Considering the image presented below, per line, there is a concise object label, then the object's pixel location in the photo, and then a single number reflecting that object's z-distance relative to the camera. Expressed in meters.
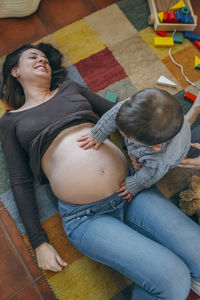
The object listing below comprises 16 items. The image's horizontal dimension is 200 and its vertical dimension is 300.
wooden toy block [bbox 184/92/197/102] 1.61
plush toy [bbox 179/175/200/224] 1.28
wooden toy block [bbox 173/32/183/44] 1.75
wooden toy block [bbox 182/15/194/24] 1.73
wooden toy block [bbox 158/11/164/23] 1.75
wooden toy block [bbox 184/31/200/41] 1.76
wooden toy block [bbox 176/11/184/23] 1.73
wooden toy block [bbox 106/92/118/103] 1.63
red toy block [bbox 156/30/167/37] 1.78
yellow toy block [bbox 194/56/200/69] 1.70
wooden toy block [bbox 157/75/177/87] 1.65
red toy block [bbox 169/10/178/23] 1.72
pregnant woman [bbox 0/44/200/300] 1.07
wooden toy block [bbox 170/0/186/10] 1.78
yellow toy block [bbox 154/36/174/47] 1.74
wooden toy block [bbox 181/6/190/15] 1.76
